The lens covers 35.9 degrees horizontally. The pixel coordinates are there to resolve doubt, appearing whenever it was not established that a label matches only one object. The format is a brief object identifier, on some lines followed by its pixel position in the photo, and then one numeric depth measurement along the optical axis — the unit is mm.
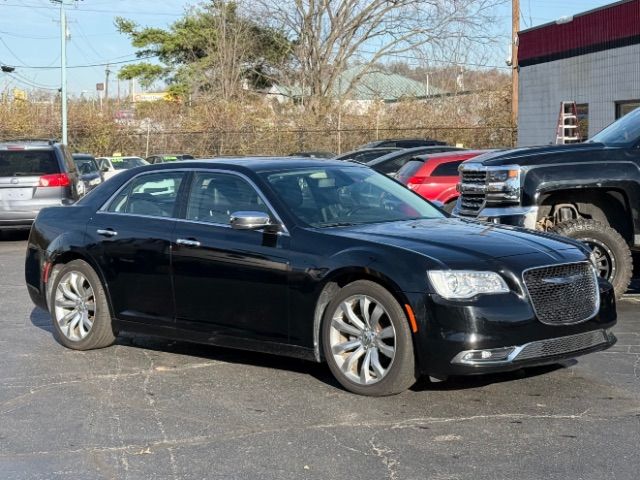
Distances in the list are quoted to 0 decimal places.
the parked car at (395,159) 18859
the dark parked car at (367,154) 22656
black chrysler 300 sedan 6125
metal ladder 25125
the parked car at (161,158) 34562
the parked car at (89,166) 23969
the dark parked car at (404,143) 28062
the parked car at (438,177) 16219
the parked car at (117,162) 33681
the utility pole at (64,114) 42656
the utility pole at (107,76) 86488
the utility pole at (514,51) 36000
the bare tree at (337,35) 46750
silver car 17562
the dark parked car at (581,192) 9727
